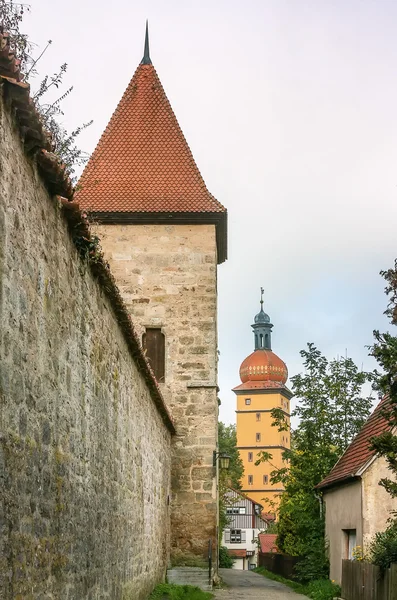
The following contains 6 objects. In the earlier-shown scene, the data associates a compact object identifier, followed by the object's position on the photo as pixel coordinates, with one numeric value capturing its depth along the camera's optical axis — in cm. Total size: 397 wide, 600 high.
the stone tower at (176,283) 1992
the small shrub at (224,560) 4536
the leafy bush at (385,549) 1303
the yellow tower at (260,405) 10325
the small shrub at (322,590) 1827
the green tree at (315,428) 2720
